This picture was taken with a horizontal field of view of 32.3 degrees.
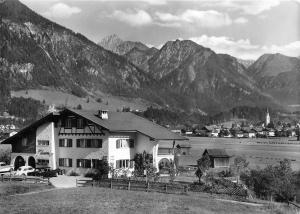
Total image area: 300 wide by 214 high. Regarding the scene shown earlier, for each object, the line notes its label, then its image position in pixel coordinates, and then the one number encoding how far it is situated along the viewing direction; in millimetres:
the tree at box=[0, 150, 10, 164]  85625
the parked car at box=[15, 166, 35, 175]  69738
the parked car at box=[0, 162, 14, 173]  73775
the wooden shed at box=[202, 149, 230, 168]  105000
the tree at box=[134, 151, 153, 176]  70875
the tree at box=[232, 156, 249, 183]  81869
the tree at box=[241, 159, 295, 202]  57375
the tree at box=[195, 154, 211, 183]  62500
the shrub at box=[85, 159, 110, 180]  65387
